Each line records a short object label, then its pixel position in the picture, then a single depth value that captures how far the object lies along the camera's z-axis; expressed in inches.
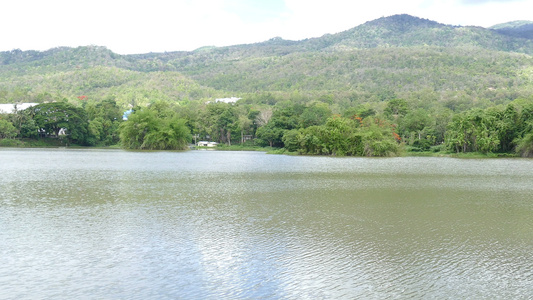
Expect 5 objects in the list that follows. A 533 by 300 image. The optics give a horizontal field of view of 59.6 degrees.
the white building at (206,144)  3776.1
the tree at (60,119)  3294.8
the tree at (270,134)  3174.2
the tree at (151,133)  2974.9
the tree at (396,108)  3595.0
